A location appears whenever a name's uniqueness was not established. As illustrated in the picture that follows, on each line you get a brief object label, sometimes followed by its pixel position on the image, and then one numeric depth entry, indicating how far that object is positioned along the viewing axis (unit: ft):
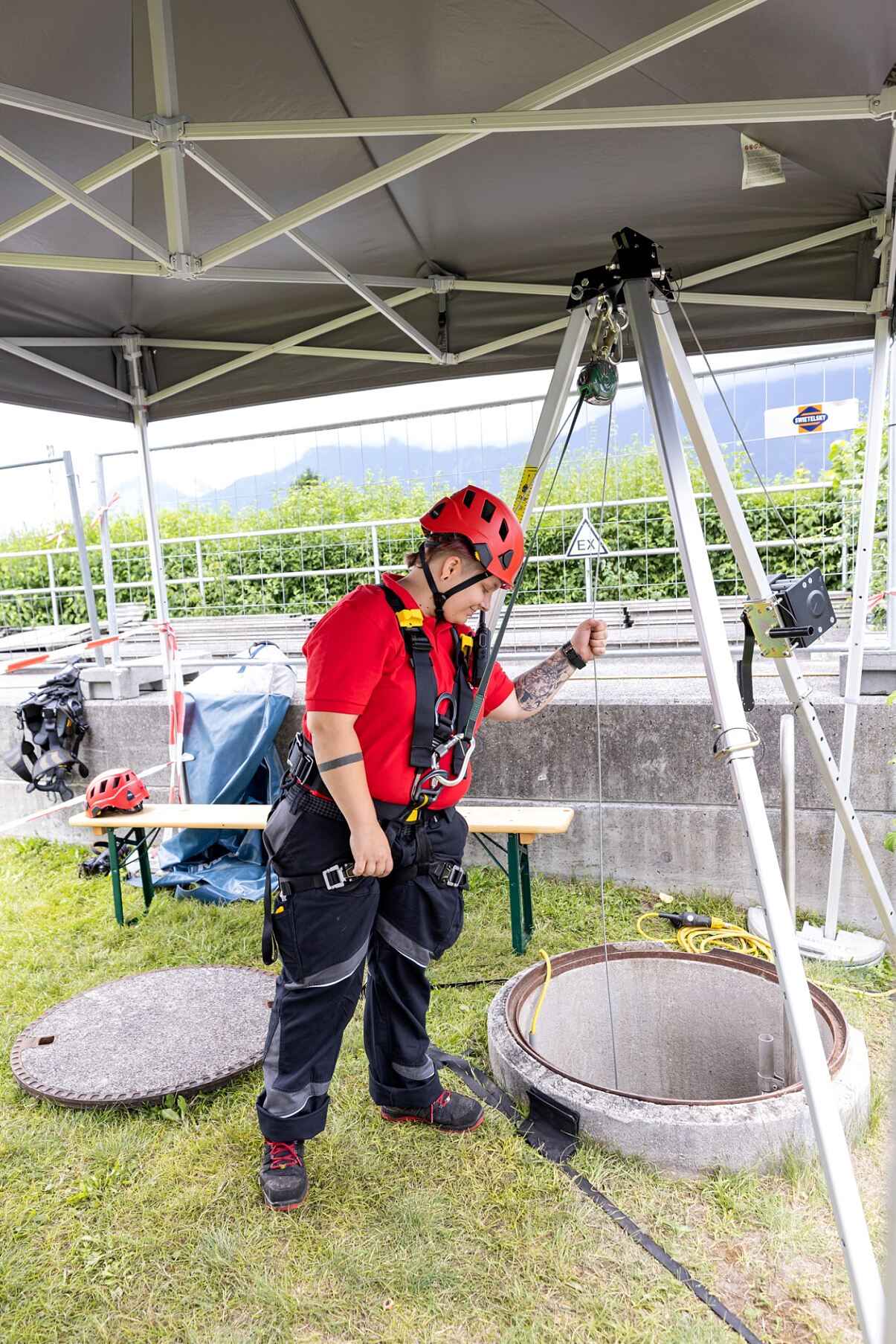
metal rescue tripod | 4.32
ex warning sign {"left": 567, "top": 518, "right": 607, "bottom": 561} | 14.71
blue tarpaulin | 16.51
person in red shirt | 7.06
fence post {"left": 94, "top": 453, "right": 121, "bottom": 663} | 19.29
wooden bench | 12.95
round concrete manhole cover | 9.65
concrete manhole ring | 7.71
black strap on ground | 6.65
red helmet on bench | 14.96
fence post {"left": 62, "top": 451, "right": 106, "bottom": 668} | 18.43
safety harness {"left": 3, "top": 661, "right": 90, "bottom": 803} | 18.02
